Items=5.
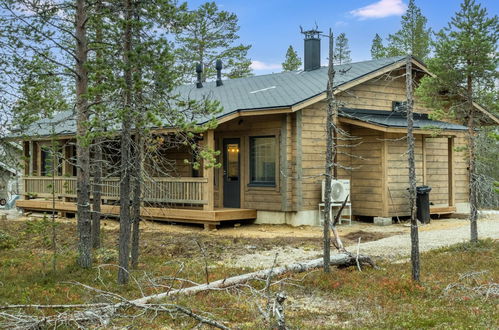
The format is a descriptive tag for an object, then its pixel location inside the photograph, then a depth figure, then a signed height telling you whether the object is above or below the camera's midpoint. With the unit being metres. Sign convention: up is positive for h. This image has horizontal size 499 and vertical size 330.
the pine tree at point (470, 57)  11.23 +2.21
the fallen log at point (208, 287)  5.14 -1.58
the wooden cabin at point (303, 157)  15.82 +0.27
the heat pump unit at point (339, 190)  15.94 -0.70
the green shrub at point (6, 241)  12.72 -1.73
